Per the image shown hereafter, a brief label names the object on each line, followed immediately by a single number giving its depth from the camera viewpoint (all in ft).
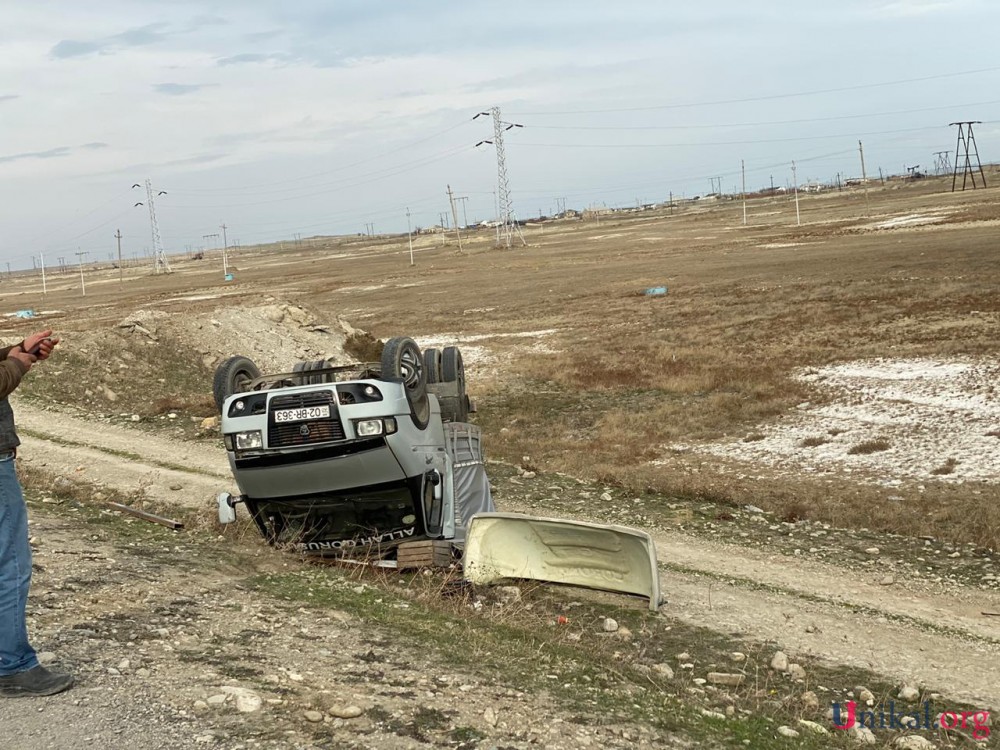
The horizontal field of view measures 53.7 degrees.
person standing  19.75
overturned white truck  33.91
